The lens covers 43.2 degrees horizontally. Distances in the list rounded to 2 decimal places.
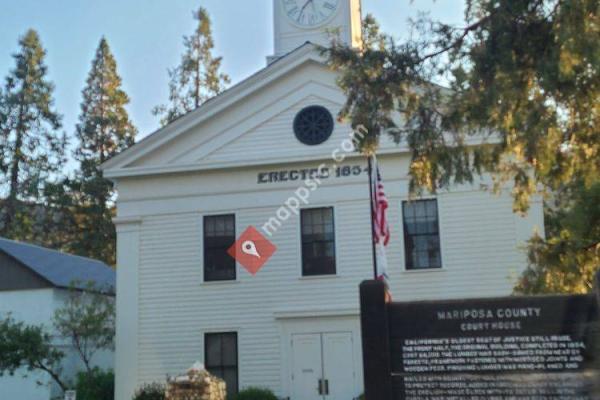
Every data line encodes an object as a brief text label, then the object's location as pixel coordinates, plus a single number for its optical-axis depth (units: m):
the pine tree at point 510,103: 10.47
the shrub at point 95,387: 22.62
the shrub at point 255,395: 19.81
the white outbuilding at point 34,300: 29.17
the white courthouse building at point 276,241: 20.22
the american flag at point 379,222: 16.84
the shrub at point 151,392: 20.41
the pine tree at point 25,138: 46.81
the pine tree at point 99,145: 46.50
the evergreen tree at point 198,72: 46.69
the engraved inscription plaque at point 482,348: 7.50
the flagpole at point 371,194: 17.20
